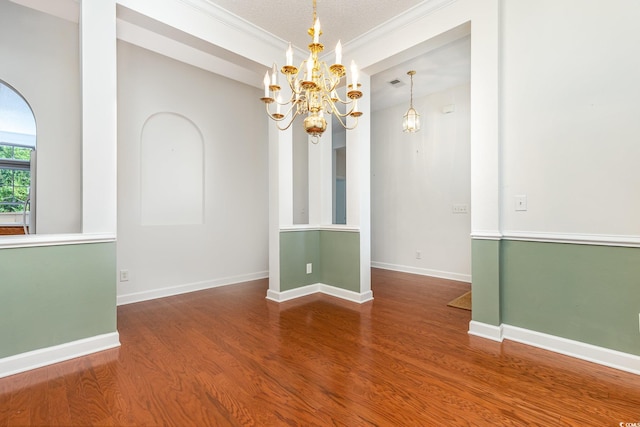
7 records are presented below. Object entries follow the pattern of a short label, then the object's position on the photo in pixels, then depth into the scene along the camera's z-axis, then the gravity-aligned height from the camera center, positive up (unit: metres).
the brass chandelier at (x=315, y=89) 1.77 +0.85
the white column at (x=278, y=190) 3.50 +0.27
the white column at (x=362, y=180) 3.44 +0.38
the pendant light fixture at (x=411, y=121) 4.24 +1.33
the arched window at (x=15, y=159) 2.72 +0.51
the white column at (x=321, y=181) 3.86 +0.41
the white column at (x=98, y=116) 2.18 +0.75
